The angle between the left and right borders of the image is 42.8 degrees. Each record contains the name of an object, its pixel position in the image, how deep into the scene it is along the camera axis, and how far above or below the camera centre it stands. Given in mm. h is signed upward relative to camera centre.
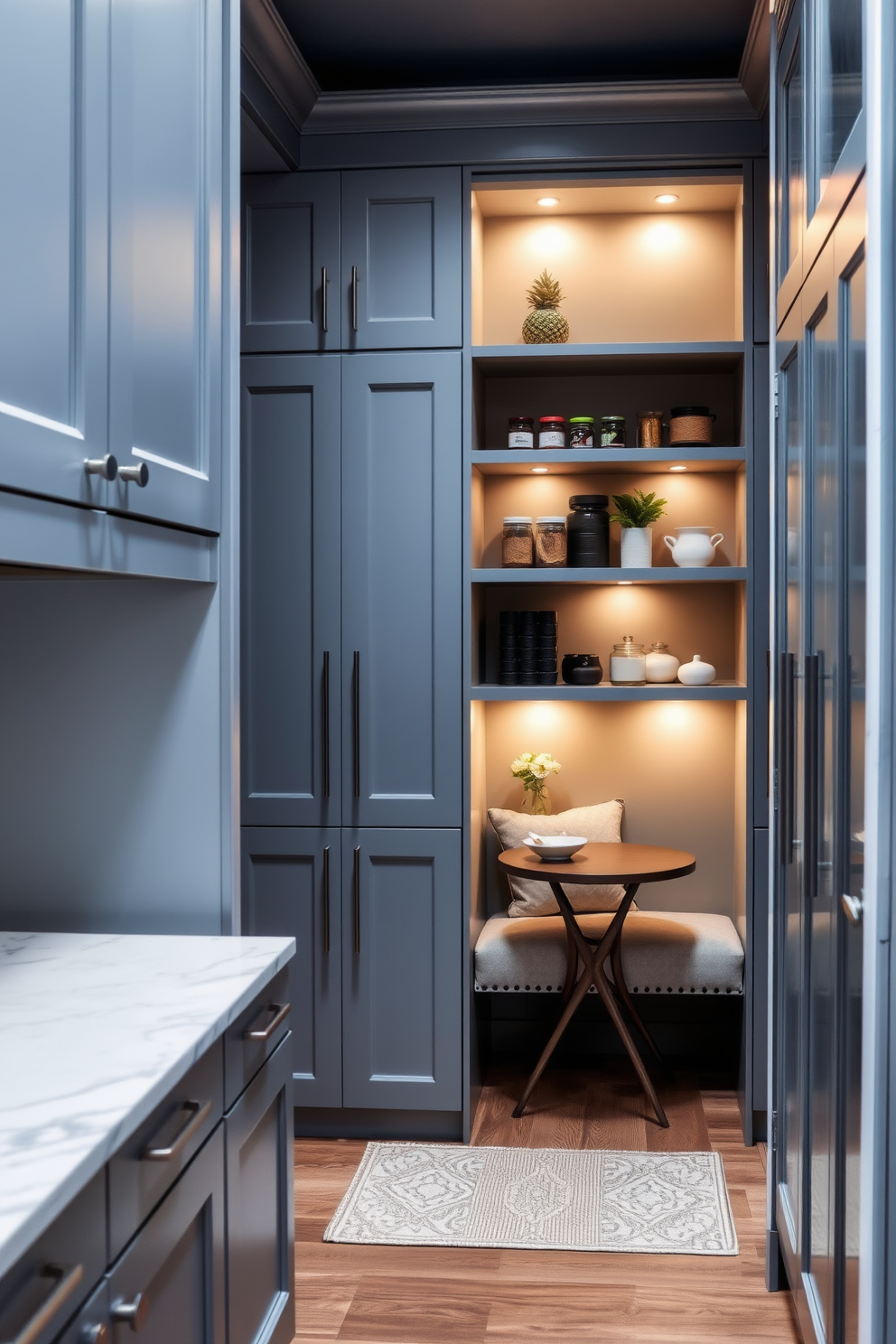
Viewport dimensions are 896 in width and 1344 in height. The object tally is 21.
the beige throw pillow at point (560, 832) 3512 -493
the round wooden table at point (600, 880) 3158 -566
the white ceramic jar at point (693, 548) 3393 +383
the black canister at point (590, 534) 3416 +429
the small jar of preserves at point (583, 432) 3371 +724
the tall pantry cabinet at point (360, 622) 3254 +156
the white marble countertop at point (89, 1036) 1015 -426
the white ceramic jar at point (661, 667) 3455 +30
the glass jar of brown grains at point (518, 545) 3422 +396
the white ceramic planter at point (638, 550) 3404 +379
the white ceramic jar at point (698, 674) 3373 +11
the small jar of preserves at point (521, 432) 3361 +726
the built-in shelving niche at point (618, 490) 3623 +549
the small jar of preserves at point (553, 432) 3371 +725
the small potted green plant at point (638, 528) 3404 +445
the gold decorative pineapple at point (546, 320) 3410 +1068
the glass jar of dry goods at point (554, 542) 3416 +404
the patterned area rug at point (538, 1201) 2664 -1302
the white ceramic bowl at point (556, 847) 3279 -490
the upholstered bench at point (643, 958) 3299 -822
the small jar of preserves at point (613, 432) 3365 +726
